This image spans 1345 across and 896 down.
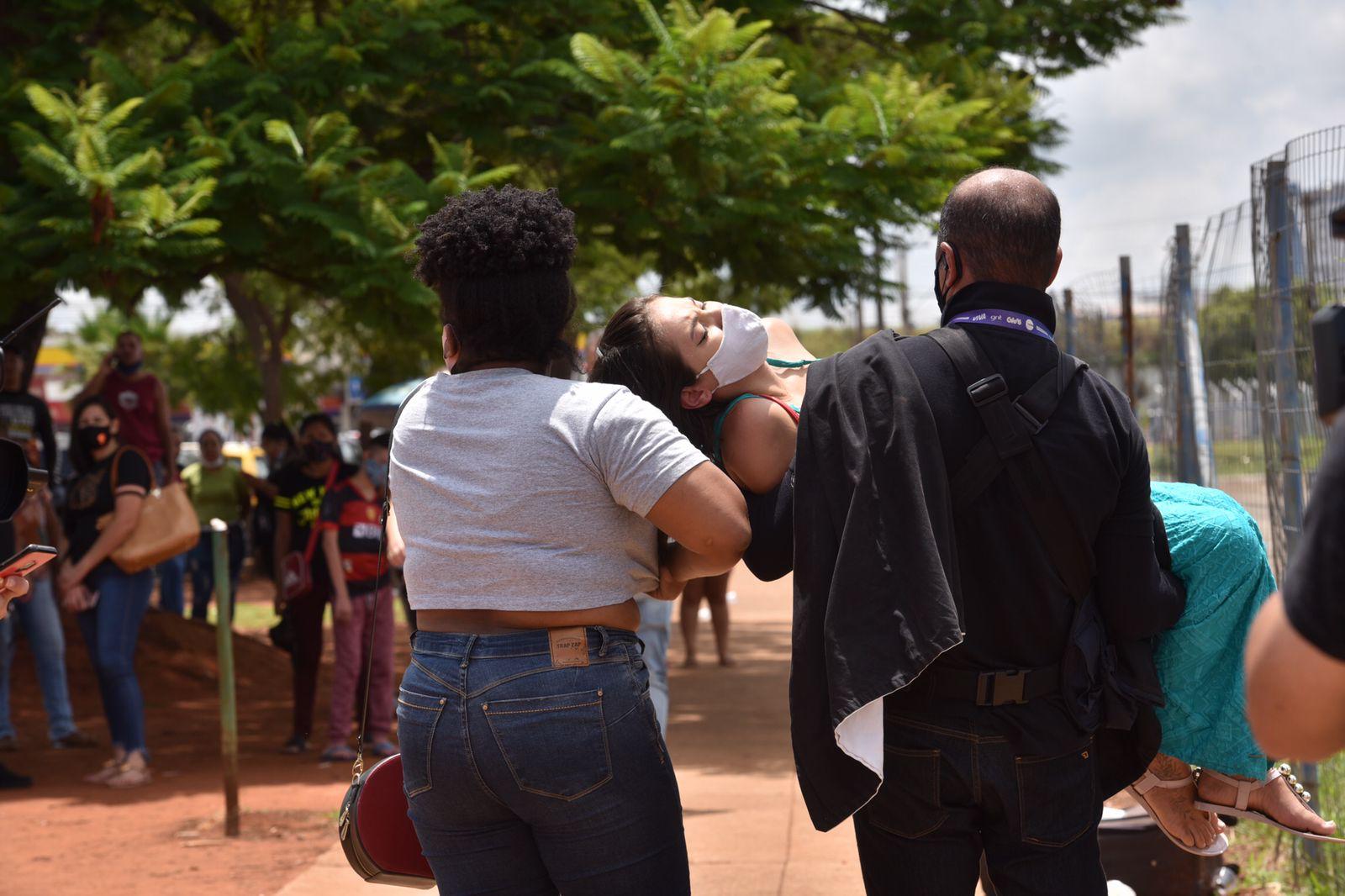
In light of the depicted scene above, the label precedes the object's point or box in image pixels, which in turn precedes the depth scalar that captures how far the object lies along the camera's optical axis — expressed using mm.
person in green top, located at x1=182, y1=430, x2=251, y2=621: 13578
